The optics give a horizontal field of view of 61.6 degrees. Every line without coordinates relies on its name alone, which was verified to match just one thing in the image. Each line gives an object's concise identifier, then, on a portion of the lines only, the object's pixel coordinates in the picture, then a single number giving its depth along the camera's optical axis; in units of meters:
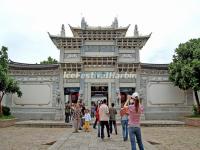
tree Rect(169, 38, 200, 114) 12.68
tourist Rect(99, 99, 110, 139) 7.07
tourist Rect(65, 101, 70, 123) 12.26
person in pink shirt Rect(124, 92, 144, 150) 4.25
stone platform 11.84
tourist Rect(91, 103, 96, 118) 15.33
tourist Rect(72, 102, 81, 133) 9.13
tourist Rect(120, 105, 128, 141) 6.91
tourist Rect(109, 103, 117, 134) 7.94
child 9.53
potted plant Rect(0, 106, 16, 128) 11.81
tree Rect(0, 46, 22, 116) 12.48
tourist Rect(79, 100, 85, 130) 10.18
